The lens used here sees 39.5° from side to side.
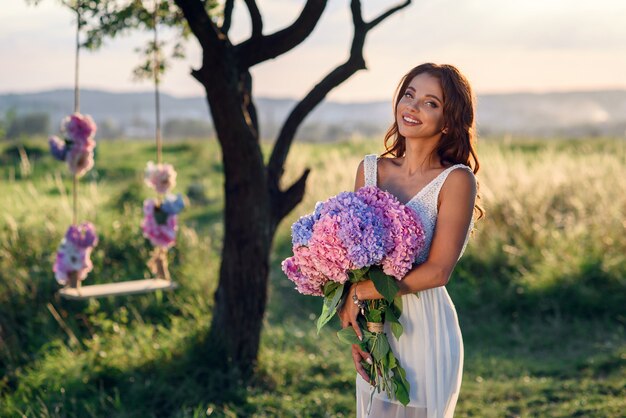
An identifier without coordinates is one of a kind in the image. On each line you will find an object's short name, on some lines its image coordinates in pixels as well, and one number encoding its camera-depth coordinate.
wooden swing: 5.80
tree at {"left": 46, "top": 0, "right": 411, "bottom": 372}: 5.56
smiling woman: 3.20
